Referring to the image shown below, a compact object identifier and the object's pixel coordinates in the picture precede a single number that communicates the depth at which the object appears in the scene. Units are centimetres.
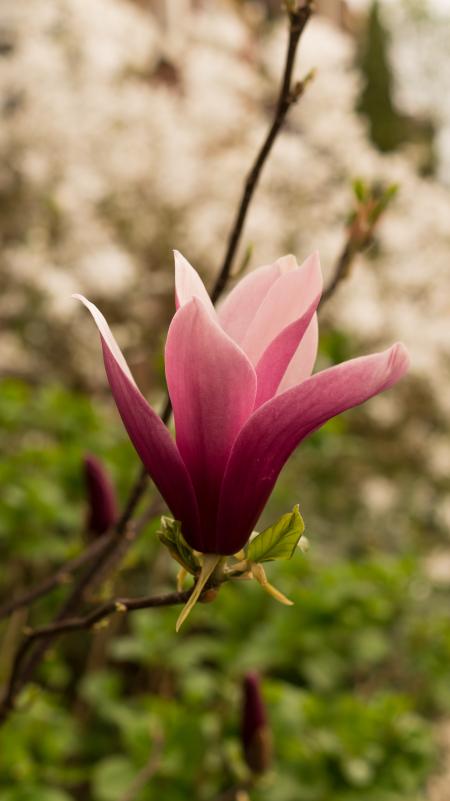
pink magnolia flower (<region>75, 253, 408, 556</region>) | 67
